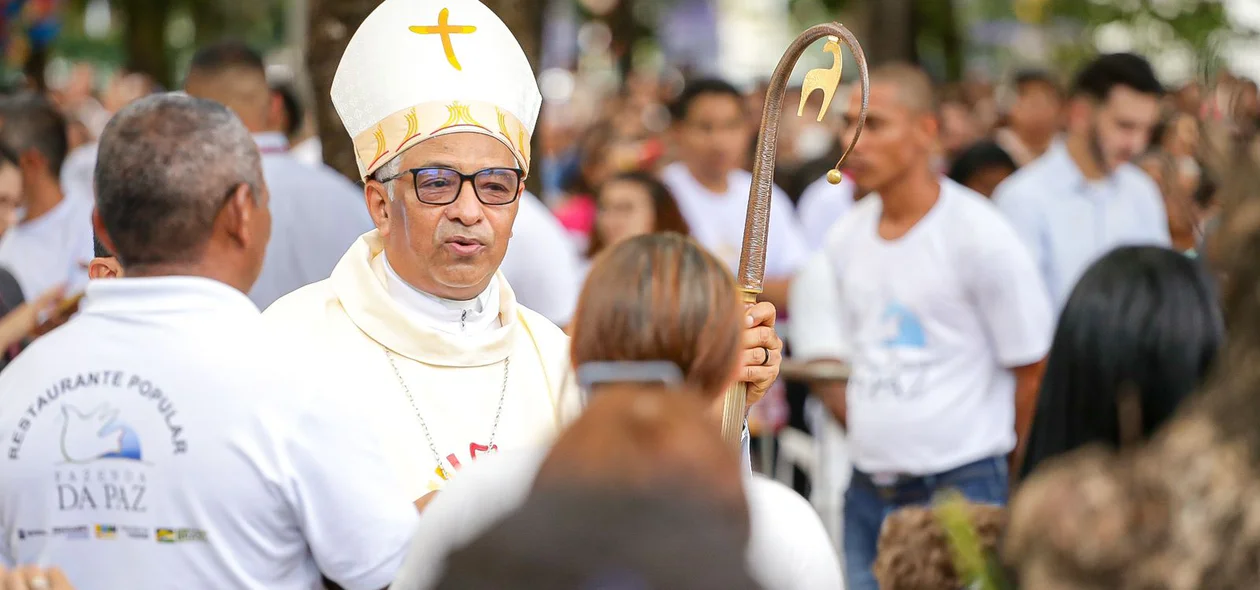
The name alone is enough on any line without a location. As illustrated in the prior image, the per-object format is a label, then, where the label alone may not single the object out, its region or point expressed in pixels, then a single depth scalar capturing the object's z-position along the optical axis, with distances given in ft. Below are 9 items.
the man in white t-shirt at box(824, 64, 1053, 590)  34.91
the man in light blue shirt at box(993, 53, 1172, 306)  48.49
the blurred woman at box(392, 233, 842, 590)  14.11
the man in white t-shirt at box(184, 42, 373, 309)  33.96
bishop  21.95
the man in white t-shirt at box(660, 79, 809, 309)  54.70
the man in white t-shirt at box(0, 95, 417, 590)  17.20
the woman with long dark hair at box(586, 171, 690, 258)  49.52
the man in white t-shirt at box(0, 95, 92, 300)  43.24
